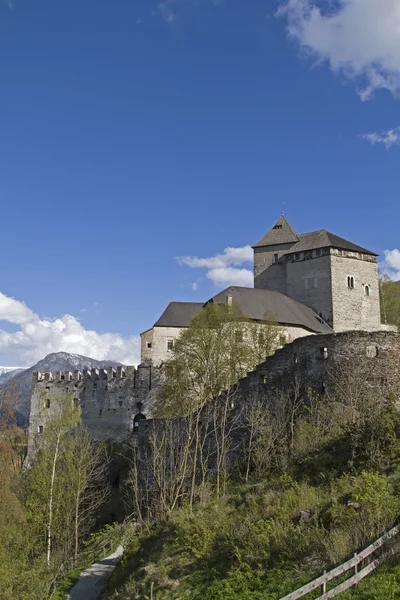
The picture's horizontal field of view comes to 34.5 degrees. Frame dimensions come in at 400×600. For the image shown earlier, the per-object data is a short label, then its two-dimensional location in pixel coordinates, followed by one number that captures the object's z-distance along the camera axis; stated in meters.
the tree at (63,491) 29.11
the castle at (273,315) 43.81
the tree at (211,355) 37.47
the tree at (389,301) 64.38
